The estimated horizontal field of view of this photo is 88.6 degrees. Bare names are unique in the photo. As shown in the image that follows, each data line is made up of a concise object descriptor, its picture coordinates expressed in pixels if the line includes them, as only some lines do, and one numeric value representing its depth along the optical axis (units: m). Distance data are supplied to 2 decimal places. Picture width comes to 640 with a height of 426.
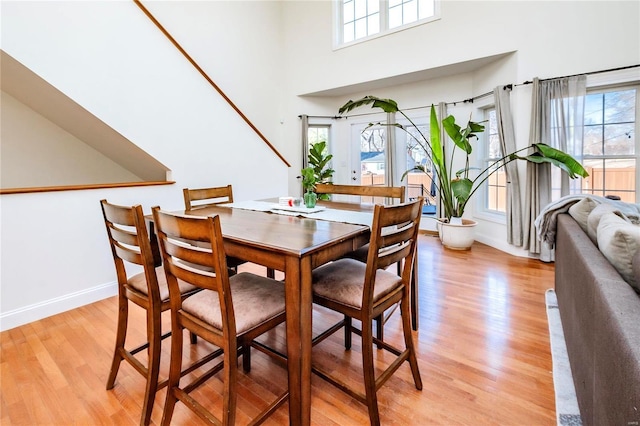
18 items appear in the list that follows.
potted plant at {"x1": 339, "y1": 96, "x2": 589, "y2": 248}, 3.29
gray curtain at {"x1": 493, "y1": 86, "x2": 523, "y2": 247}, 3.87
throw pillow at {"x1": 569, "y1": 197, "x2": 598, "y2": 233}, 1.98
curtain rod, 3.19
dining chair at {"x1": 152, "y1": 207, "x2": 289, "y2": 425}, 1.17
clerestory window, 4.64
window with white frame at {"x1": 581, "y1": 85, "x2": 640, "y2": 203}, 3.33
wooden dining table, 1.25
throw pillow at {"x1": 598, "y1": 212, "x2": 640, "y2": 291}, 1.24
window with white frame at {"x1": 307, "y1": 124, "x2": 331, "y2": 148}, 6.12
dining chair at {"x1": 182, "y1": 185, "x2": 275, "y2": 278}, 2.19
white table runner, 1.84
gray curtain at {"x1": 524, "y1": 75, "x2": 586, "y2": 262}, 3.41
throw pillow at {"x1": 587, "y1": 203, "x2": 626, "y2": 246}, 1.73
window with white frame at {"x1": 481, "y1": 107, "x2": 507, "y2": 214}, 4.39
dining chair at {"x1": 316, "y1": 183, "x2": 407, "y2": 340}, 2.01
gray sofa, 0.78
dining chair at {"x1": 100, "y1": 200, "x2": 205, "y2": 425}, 1.41
